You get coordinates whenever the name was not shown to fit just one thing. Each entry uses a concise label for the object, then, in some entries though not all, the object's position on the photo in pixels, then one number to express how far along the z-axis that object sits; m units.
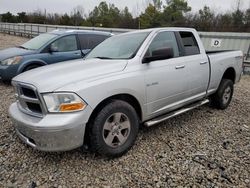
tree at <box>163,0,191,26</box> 44.47
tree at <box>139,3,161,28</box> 47.53
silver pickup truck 2.55
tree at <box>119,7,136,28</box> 50.03
